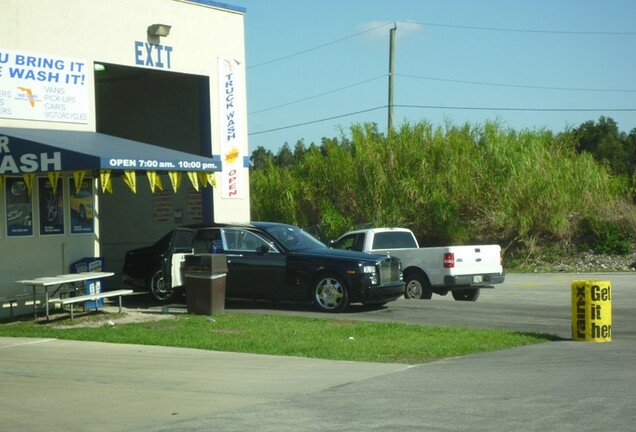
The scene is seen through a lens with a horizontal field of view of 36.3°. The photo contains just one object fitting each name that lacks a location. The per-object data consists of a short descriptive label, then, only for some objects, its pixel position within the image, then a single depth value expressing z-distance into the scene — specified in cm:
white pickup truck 2255
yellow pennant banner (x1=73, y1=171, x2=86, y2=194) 1714
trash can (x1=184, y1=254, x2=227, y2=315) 1784
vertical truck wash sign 2291
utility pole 4334
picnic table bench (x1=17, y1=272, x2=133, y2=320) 1642
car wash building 1769
